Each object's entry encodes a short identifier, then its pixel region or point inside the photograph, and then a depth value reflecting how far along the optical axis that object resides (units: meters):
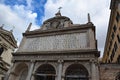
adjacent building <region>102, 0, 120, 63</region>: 18.33
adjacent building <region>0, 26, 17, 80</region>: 24.66
